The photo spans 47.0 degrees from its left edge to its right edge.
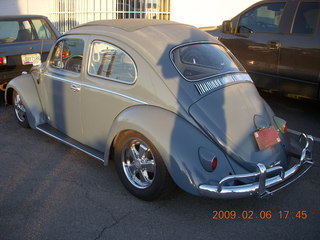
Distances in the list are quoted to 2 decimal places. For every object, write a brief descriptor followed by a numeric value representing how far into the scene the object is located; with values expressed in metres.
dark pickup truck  5.84
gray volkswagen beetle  3.15
